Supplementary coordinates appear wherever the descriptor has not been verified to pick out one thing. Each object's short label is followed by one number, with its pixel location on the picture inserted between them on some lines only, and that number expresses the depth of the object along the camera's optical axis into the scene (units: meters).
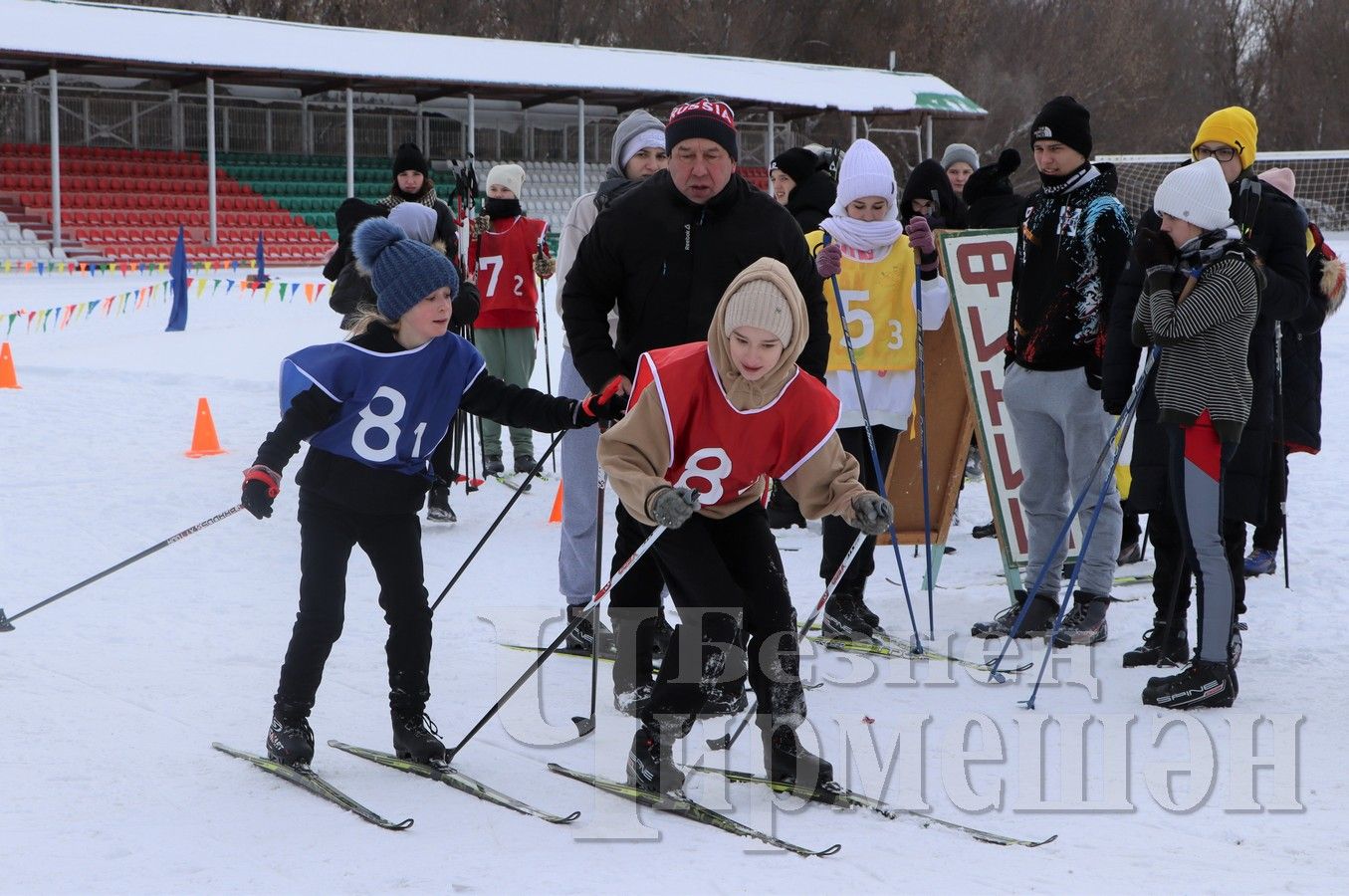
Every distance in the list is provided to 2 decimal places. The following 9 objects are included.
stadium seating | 45.72
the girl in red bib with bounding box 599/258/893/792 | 7.18
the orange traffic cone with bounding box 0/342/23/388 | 21.75
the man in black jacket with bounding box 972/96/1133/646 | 10.27
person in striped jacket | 8.86
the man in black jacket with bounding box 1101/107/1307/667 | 9.40
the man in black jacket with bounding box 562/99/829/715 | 8.52
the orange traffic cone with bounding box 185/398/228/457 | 17.62
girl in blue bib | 7.68
